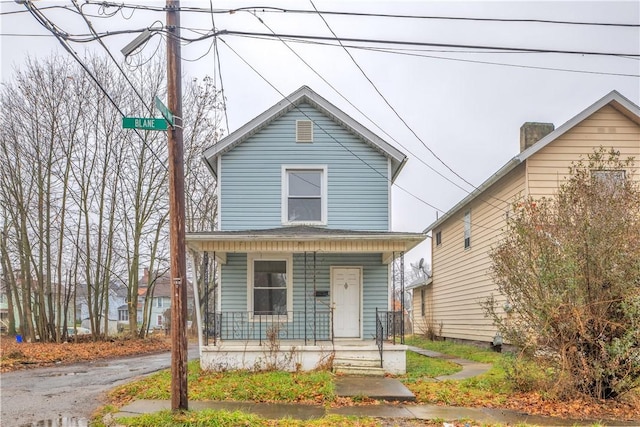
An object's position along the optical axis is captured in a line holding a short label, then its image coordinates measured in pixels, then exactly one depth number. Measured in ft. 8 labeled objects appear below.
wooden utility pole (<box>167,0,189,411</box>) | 23.36
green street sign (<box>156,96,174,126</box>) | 23.04
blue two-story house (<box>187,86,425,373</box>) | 44.96
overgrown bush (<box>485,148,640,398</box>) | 26.55
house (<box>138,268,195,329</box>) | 189.15
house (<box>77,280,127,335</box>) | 186.19
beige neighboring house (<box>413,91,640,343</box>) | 44.29
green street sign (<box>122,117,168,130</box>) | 23.43
